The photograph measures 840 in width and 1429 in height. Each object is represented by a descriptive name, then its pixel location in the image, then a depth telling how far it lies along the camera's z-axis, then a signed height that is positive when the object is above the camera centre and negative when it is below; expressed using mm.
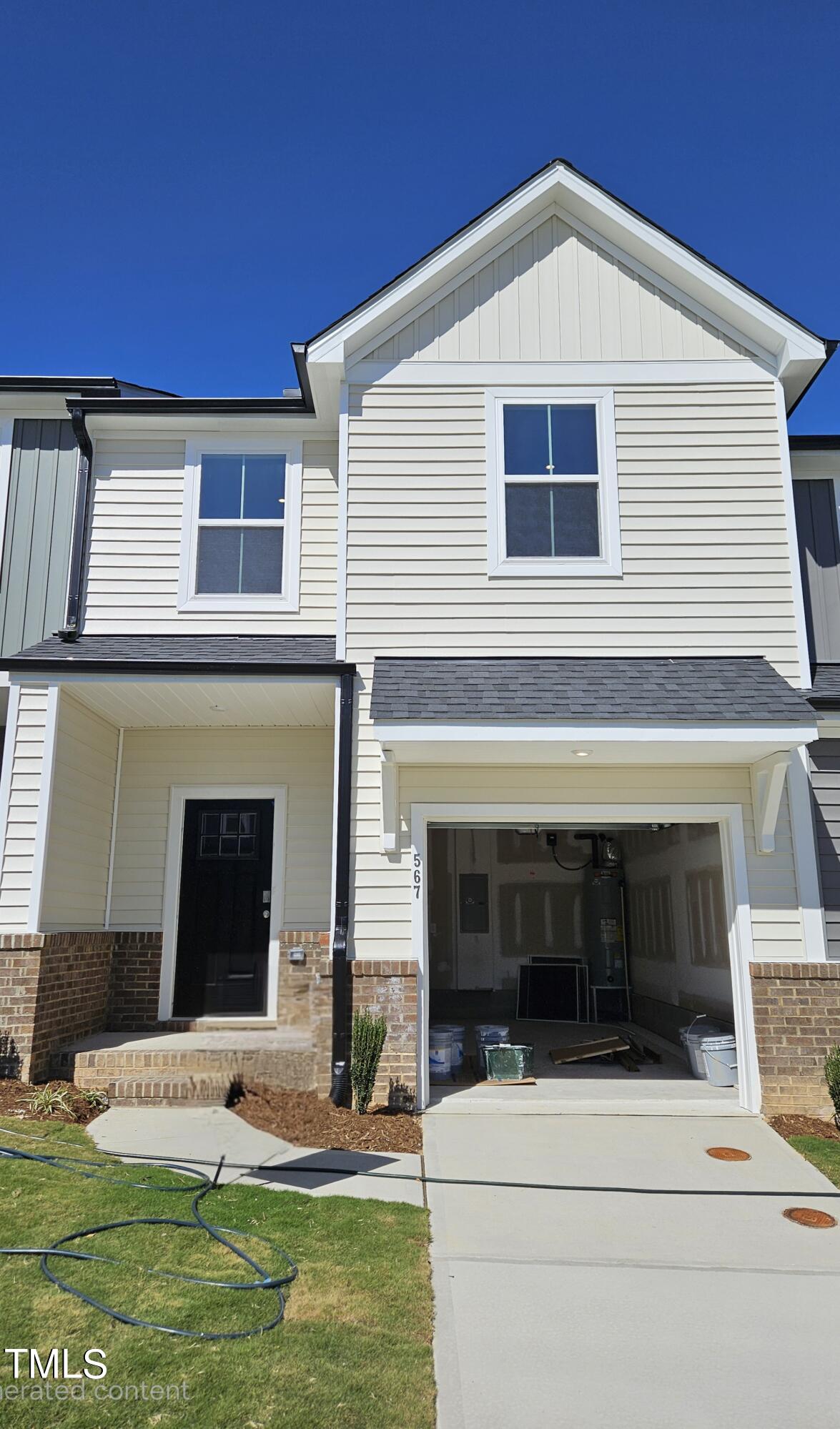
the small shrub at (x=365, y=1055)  6977 -996
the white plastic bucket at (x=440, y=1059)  8125 -1188
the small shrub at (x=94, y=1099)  7055 -1353
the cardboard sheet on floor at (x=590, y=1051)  9156 -1264
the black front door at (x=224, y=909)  9055 +135
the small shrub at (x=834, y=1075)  6816 -1116
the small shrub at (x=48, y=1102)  6707 -1307
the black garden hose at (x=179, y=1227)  3537 -1476
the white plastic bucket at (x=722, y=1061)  8094 -1208
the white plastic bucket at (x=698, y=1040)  8445 -1081
